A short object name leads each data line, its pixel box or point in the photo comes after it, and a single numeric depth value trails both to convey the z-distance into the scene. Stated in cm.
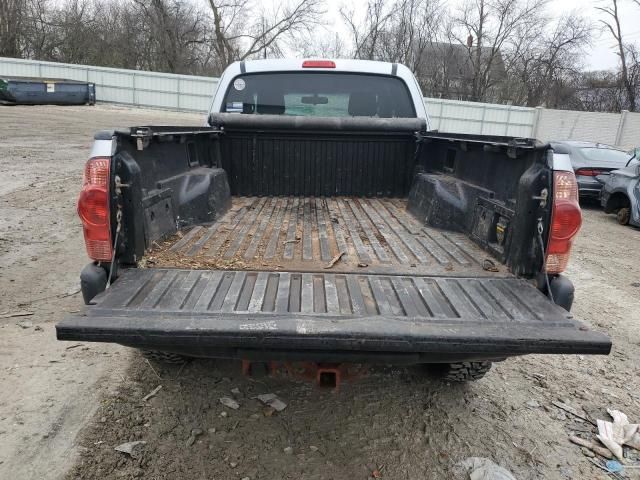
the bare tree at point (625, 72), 3278
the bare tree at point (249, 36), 3912
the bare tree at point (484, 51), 3719
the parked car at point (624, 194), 928
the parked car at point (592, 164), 1098
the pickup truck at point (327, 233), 198
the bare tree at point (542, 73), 3750
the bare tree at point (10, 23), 3566
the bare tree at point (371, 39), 3688
